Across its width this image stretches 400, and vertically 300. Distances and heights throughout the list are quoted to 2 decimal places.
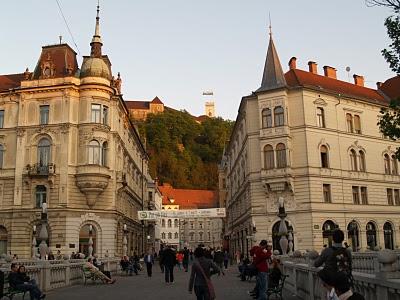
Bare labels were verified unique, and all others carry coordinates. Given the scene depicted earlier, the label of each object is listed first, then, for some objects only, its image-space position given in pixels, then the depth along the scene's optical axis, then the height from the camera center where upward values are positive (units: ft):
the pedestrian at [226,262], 123.81 -6.11
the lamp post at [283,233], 71.97 +0.65
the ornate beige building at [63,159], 129.80 +23.58
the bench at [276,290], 46.37 -5.12
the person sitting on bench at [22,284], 46.11 -3.93
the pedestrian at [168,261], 72.06 -3.17
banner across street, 154.61 +8.51
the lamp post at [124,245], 143.04 -1.14
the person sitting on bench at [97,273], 74.54 -4.88
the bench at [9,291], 44.93 -4.55
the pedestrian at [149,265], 95.81 -4.90
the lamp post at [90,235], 119.85 +1.88
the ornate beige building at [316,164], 131.75 +21.46
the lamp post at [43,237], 75.51 +1.04
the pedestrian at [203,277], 32.73 -2.62
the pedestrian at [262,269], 43.09 -2.92
